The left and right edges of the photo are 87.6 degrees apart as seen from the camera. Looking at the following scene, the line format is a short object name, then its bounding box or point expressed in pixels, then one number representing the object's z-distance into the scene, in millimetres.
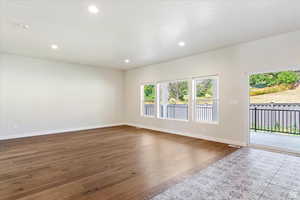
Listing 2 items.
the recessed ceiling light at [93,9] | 2539
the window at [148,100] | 6898
